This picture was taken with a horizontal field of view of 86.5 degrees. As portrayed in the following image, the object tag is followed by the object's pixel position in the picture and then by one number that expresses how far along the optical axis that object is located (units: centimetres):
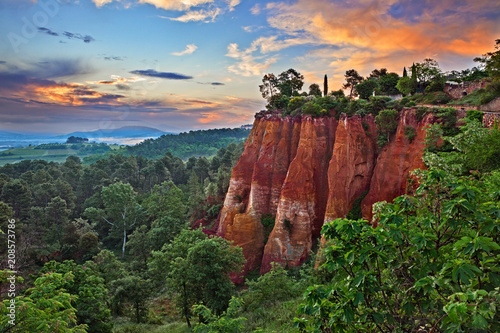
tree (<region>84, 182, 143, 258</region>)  4881
